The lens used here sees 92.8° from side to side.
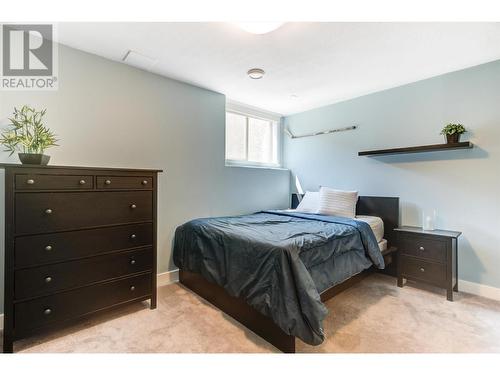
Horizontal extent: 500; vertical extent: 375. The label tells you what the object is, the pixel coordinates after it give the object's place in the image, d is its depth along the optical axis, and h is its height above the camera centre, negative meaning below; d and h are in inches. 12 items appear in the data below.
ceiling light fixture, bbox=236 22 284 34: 68.7 +47.5
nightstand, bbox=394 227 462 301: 90.6 -27.3
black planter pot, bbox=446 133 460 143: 95.6 +20.7
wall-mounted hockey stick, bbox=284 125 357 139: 134.6 +34.6
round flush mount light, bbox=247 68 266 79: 100.1 +49.4
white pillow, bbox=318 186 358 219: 116.4 -7.3
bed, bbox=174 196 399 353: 59.9 -24.6
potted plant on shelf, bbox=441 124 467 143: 95.4 +23.1
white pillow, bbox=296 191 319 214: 132.0 -8.5
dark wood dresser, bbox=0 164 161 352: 59.8 -16.4
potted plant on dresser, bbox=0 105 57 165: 64.6 +14.3
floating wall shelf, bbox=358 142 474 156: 94.6 +17.6
